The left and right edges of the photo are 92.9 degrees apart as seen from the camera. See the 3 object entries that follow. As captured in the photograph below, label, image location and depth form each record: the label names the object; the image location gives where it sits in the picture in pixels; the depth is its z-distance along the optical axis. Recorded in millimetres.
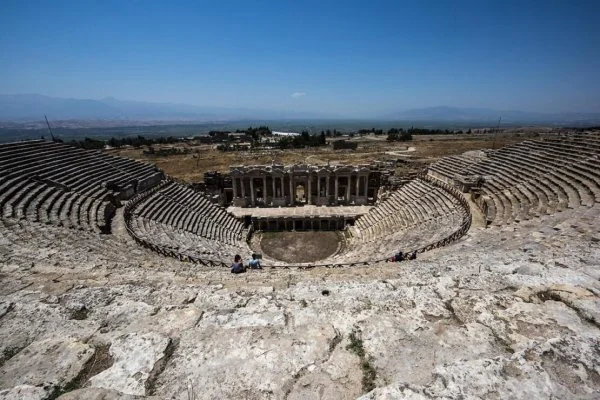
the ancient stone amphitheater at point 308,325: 3629
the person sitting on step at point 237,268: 11816
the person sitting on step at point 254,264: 14027
